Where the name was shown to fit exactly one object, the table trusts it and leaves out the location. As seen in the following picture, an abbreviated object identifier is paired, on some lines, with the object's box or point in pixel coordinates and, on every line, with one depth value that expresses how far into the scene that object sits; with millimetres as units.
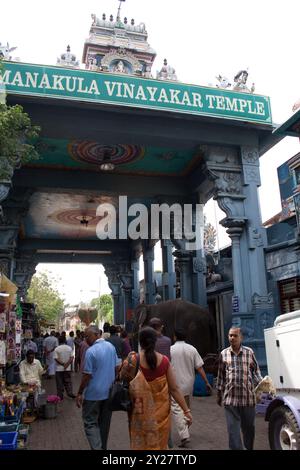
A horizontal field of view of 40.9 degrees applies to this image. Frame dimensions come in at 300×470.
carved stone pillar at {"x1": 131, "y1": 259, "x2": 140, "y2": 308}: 21938
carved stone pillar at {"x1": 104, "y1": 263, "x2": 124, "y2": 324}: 24062
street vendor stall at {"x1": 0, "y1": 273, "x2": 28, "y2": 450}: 5152
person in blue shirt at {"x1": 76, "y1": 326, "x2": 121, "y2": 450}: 4590
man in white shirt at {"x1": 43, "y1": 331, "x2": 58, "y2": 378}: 12500
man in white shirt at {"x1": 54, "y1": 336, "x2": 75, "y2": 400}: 9555
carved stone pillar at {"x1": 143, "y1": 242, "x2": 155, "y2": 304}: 18328
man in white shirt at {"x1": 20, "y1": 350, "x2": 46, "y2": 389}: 7702
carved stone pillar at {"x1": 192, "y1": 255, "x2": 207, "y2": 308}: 14406
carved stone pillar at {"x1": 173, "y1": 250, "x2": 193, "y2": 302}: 14789
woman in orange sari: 3498
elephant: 12141
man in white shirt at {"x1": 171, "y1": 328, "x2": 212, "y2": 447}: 5512
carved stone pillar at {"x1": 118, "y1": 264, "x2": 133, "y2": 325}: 22559
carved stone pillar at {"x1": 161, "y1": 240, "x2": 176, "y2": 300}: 16188
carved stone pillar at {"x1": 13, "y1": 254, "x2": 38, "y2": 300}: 21342
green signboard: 9808
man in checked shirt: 4438
